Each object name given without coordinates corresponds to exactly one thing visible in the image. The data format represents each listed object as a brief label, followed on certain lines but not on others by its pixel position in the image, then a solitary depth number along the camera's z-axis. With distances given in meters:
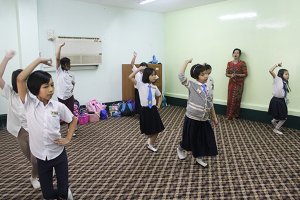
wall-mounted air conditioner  5.57
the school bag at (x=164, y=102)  7.40
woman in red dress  5.53
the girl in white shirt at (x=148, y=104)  3.55
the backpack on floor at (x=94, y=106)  5.88
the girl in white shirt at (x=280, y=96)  4.54
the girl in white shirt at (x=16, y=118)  2.34
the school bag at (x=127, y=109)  6.16
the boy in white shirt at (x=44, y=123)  1.88
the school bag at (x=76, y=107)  5.34
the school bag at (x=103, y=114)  5.89
